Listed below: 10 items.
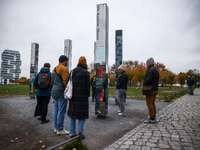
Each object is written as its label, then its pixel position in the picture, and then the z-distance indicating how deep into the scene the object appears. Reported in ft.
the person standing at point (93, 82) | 28.25
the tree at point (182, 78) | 153.90
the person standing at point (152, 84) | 15.11
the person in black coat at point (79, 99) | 10.26
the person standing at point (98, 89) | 17.45
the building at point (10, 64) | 473.26
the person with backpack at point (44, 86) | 14.77
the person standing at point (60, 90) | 11.93
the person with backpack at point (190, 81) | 46.69
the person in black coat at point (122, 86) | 19.22
